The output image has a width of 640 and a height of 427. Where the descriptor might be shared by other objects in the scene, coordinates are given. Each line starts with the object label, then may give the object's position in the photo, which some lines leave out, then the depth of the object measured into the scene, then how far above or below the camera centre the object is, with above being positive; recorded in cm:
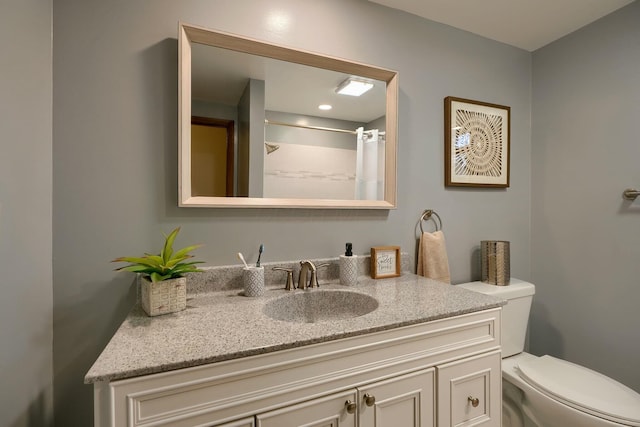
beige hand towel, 146 -23
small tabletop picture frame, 135 -23
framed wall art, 159 +42
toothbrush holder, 108 -26
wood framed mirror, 111 +38
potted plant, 87 -21
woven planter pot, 87 -26
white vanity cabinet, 63 -45
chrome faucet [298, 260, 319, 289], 118 -24
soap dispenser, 125 -25
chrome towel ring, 154 -1
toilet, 105 -72
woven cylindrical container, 154 -27
